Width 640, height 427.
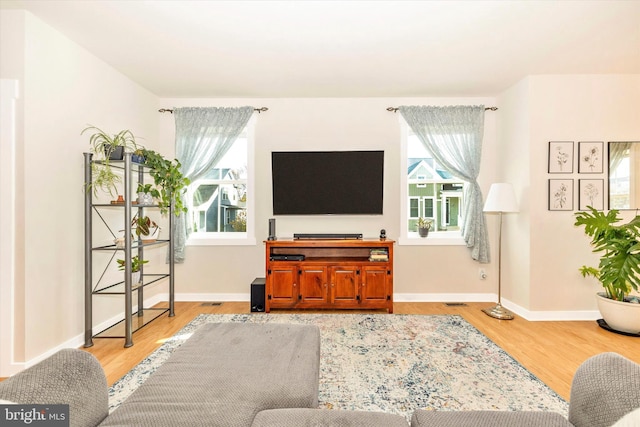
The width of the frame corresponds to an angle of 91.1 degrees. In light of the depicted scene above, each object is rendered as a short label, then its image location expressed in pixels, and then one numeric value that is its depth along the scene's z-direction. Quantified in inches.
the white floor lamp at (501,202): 135.3
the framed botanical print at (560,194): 137.1
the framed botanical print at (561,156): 136.9
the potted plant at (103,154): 109.9
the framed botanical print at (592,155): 136.6
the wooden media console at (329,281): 145.2
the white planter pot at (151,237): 125.5
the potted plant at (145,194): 124.3
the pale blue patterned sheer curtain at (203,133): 162.6
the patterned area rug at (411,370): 77.3
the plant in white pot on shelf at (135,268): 118.1
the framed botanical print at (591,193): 136.6
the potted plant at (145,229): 123.3
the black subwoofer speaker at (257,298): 146.9
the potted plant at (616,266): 113.3
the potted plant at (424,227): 164.1
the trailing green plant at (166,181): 123.7
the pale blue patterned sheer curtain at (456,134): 161.2
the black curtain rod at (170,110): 162.9
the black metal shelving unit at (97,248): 109.4
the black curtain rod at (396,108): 162.1
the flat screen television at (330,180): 158.9
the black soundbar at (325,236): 157.2
